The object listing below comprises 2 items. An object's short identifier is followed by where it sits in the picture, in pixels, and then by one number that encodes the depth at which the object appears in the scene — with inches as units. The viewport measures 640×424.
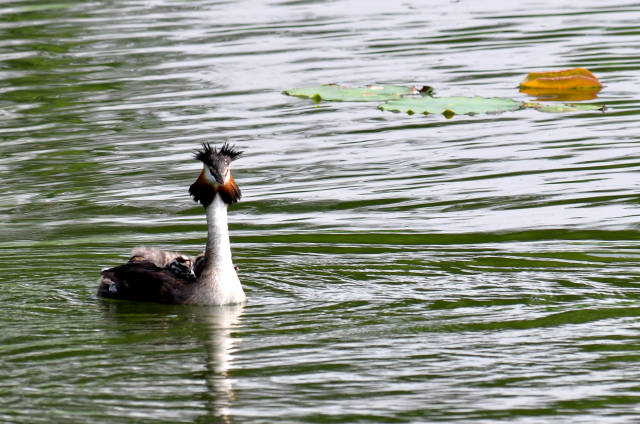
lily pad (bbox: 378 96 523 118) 633.6
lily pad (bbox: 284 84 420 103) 671.1
